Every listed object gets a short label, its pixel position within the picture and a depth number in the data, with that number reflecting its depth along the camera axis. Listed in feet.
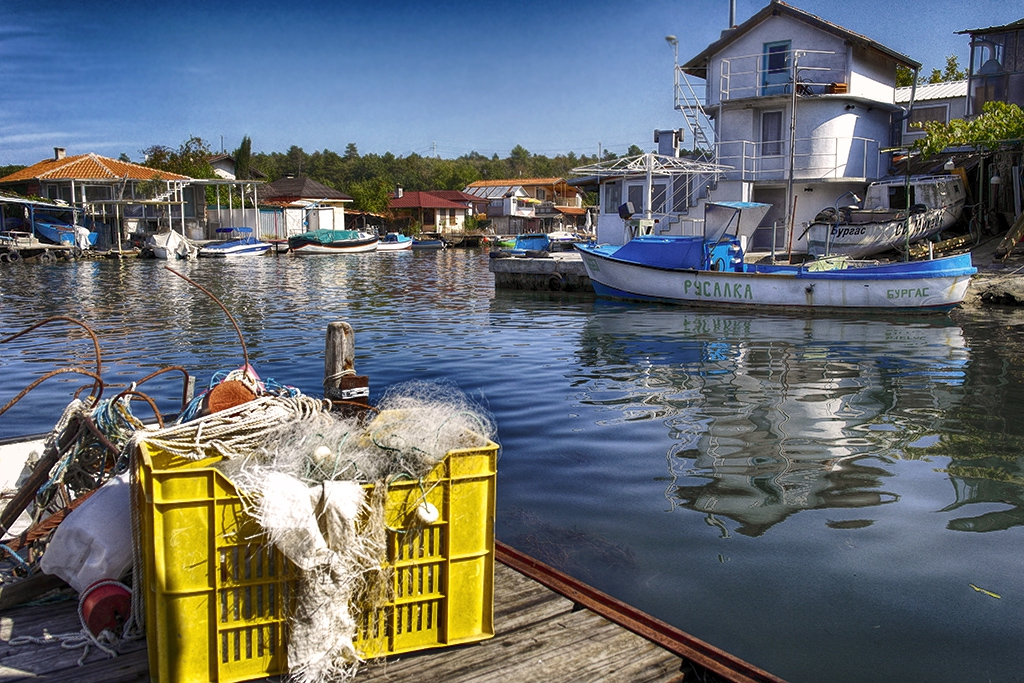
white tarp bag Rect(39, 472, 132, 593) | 10.94
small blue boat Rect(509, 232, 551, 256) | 150.29
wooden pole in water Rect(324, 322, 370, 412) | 13.89
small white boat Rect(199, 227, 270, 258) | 141.49
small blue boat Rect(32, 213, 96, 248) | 131.85
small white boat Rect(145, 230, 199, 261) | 132.05
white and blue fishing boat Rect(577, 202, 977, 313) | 57.52
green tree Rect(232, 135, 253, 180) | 226.38
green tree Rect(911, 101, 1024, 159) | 74.49
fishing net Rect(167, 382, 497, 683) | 9.27
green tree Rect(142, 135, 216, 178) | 197.36
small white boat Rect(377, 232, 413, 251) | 176.24
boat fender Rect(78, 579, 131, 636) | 10.54
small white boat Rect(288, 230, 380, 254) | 160.45
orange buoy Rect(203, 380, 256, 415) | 12.05
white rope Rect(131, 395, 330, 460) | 10.36
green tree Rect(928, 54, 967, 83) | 134.29
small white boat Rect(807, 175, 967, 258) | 77.15
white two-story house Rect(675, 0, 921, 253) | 87.86
